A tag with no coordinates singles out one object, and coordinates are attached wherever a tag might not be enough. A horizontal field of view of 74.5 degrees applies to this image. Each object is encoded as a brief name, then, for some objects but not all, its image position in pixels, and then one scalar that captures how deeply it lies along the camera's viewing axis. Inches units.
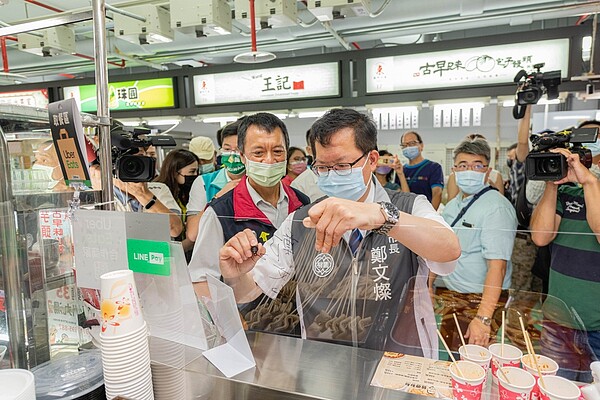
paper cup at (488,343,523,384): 34.8
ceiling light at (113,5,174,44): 140.0
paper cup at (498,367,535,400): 31.0
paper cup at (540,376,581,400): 30.1
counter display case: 38.0
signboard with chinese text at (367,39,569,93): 134.9
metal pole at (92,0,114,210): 43.8
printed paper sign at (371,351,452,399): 35.2
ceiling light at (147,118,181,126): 196.2
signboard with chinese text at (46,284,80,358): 41.8
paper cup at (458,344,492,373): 35.0
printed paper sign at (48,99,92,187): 38.3
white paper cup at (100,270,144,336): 34.0
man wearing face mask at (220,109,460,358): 44.0
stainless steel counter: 36.4
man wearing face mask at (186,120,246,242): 113.7
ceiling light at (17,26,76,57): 160.9
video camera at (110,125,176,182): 73.5
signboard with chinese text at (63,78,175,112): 186.1
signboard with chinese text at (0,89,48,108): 209.5
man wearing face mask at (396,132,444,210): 165.8
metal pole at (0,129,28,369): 37.6
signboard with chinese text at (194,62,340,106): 163.6
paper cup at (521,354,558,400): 31.9
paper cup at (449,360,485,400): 33.2
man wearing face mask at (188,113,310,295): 75.8
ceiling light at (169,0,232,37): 125.0
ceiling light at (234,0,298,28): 119.6
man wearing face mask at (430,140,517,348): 43.1
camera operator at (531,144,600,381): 41.9
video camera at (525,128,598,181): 81.1
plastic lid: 34.4
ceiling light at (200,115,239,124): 191.3
